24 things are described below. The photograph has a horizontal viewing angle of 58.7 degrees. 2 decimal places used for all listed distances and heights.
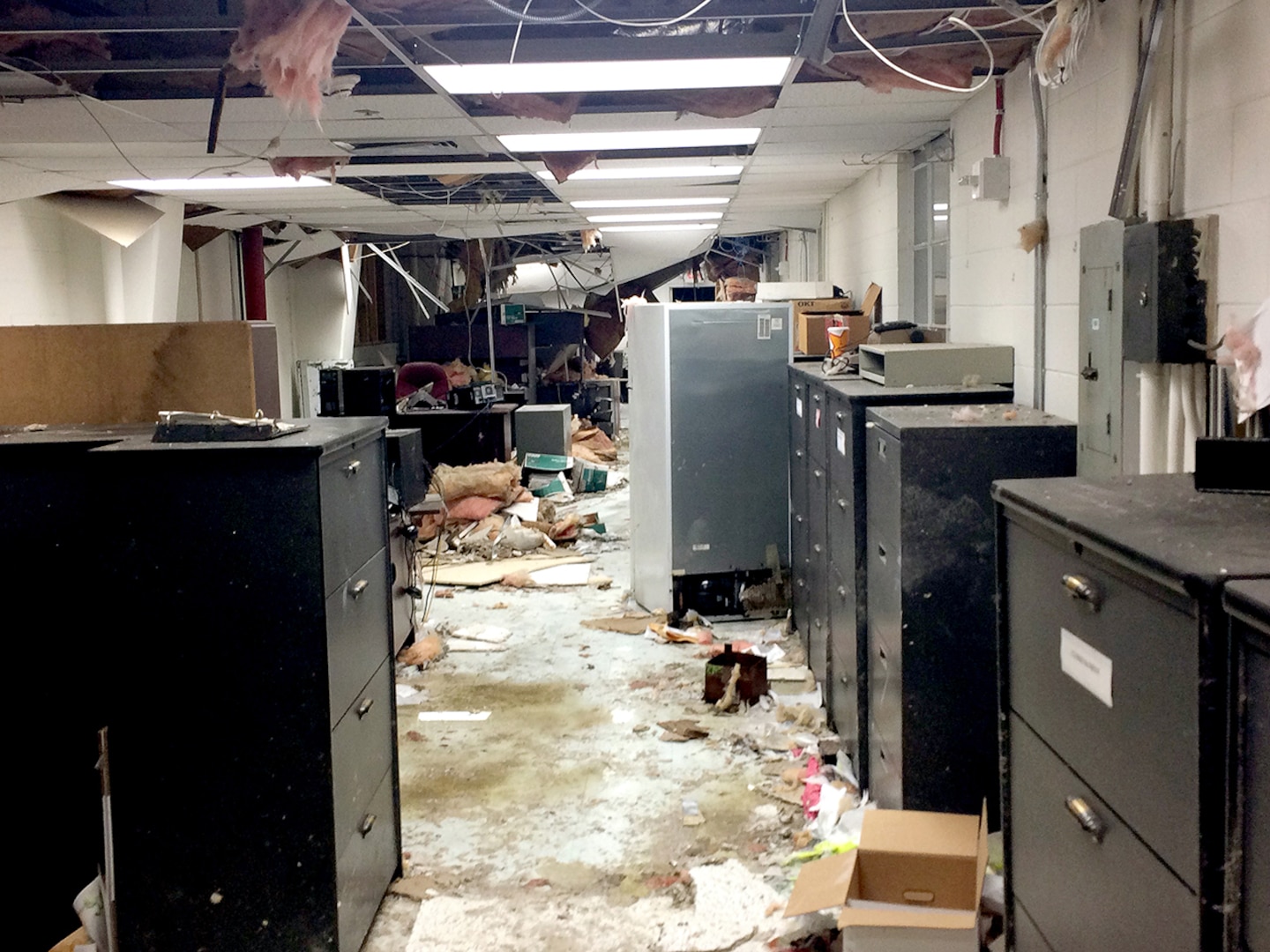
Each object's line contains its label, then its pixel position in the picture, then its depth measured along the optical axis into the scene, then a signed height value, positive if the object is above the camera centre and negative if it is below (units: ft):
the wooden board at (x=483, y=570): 20.63 -3.67
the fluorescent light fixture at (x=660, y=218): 27.02 +3.69
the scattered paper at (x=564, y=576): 20.52 -3.73
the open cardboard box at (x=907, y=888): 7.38 -3.63
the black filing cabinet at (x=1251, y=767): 3.55 -1.32
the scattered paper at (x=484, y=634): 17.19 -3.97
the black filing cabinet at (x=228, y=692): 7.58 -2.14
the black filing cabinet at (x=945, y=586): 9.00 -1.82
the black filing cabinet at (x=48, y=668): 8.39 -2.15
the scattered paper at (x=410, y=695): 14.56 -4.15
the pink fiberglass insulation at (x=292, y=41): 8.81 +2.71
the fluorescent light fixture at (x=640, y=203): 23.27 +3.50
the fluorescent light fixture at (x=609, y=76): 10.32 +2.82
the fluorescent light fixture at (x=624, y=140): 14.58 +3.07
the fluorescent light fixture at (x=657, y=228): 30.46 +3.89
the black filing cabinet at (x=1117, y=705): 3.90 -1.42
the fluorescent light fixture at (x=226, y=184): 18.35 +3.26
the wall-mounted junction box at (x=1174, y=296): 7.16 +0.39
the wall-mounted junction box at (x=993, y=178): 11.69 +1.90
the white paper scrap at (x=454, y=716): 13.92 -4.19
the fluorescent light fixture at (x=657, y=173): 18.20 +3.24
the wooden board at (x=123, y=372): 9.42 +0.10
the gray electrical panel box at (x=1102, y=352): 7.88 +0.05
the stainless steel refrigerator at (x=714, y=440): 16.70 -1.07
